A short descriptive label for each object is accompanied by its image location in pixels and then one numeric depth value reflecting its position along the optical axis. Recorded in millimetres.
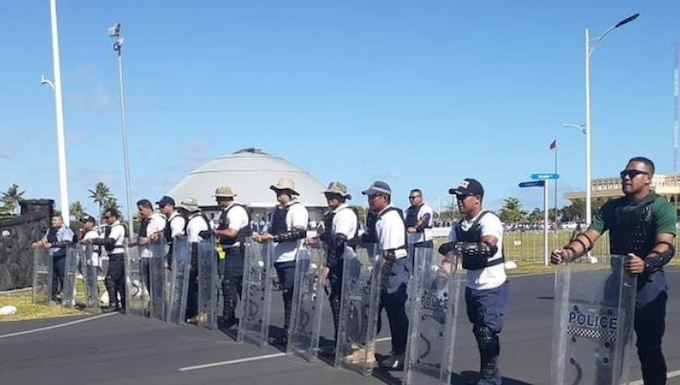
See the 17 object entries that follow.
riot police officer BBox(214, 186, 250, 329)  10484
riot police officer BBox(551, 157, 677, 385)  5590
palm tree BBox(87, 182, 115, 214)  100838
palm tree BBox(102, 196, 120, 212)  90562
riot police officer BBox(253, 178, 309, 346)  9320
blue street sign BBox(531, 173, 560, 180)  20625
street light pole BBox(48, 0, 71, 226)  20422
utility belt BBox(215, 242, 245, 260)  10508
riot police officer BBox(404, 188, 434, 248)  13539
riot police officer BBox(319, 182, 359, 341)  8344
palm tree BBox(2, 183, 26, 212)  59594
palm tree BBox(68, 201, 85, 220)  88394
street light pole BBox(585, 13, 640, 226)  25641
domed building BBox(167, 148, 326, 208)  69438
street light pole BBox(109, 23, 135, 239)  28688
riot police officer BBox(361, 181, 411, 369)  7699
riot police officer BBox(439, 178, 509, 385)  6477
